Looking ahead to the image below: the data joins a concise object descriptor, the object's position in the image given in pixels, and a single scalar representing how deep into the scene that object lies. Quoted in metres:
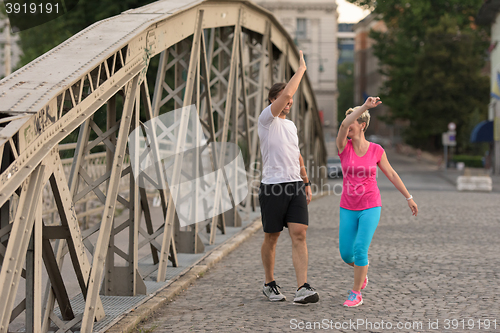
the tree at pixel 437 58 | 47.12
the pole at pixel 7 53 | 30.80
